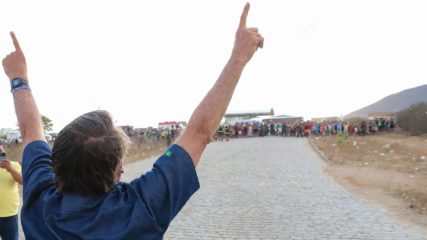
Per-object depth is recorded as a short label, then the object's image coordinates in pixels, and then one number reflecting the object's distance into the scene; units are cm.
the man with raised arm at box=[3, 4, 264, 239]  154
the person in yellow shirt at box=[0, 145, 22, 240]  511
